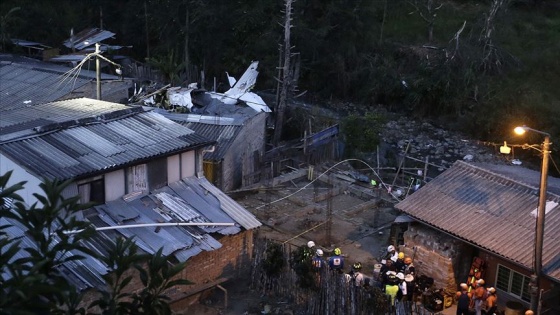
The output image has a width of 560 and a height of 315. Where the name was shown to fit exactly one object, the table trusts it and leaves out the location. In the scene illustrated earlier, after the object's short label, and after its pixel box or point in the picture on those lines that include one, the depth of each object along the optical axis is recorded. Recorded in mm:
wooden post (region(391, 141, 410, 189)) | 25391
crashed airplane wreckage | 29312
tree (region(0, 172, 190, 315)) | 7684
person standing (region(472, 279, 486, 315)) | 16078
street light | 14021
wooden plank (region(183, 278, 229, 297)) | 16406
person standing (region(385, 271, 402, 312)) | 16188
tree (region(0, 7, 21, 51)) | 40281
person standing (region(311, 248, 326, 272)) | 16062
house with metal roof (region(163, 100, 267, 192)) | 24188
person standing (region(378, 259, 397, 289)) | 16745
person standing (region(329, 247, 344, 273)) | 17391
